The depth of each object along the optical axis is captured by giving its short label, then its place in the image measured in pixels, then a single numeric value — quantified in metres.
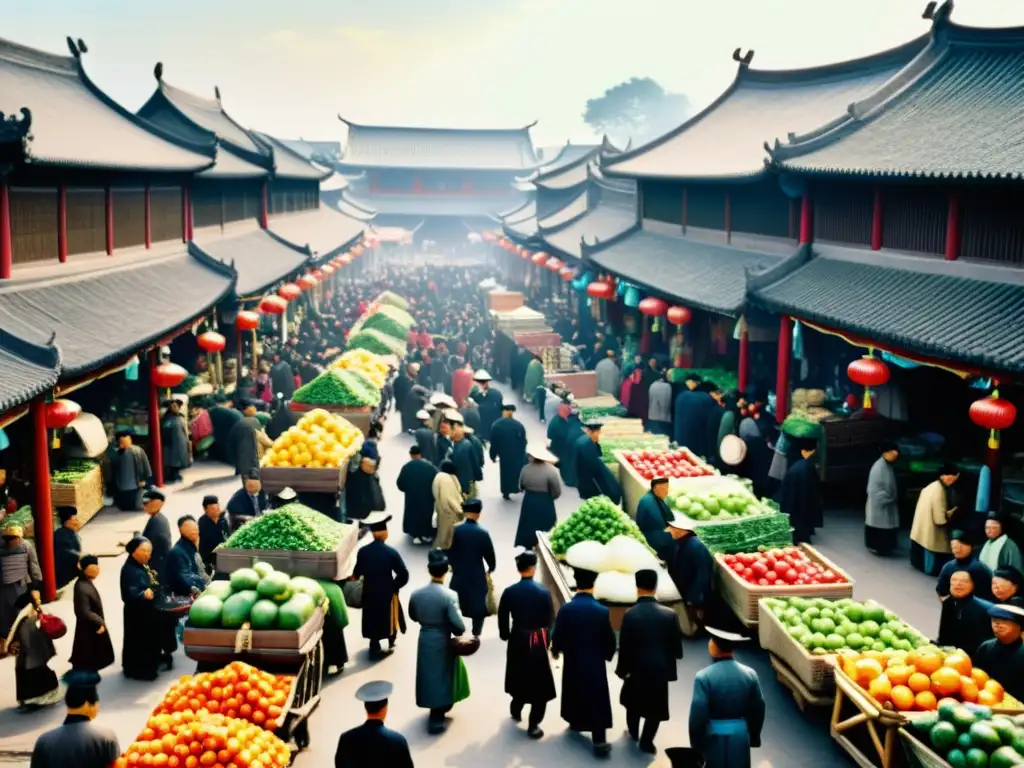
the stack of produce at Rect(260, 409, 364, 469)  14.48
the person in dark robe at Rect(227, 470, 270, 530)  12.56
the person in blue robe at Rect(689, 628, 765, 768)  7.73
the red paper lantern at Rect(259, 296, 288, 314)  23.84
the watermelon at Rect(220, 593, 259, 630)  8.84
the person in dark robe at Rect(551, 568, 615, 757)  8.85
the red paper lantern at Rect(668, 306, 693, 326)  20.58
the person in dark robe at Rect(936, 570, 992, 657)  9.21
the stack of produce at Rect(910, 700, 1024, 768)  7.31
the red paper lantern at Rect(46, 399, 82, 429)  12.24
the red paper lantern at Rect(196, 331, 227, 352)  18.62
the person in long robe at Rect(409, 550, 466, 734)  9.31
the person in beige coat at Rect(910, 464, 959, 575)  12.38
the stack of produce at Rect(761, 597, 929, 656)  9.13
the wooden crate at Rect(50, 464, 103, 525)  14.37
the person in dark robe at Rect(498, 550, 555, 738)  9.26
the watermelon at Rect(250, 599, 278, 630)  8.84
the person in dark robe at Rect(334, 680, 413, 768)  7.18
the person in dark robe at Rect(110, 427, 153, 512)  15.53
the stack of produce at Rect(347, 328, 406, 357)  25.20
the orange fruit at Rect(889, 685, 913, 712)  8.06
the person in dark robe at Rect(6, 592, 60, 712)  9.62
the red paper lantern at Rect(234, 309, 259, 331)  21.58
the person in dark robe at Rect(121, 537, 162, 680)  10.16
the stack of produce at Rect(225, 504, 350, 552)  10.45
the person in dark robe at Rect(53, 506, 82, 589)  12.01
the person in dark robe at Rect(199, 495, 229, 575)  11.72
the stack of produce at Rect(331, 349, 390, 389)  20.92
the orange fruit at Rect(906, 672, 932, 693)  8.10
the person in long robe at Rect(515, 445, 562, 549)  13.43
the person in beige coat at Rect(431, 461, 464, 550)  13.46
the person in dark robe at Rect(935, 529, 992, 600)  9.85
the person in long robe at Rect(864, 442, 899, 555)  13.45
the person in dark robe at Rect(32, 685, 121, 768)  6.88
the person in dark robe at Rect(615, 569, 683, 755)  8.77
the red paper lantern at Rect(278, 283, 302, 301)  25.56
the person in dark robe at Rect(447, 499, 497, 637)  11.12
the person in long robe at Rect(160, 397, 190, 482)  17.42
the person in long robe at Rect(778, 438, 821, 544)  13.66
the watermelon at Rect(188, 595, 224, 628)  8.85
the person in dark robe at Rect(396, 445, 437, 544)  14.31
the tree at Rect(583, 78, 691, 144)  124.19
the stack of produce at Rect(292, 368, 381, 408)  18.11
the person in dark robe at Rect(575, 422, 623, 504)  14.52
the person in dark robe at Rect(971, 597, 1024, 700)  8.28
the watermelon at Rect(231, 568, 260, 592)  9.12
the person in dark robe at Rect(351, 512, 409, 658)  10.50
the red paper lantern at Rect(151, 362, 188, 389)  16.34
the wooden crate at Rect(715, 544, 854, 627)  10.27
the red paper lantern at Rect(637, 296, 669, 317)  21.77
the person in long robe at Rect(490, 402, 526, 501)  16.42
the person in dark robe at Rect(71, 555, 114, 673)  9.76
